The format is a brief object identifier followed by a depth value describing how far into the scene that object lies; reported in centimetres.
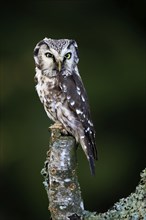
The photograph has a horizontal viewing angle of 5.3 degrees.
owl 833
